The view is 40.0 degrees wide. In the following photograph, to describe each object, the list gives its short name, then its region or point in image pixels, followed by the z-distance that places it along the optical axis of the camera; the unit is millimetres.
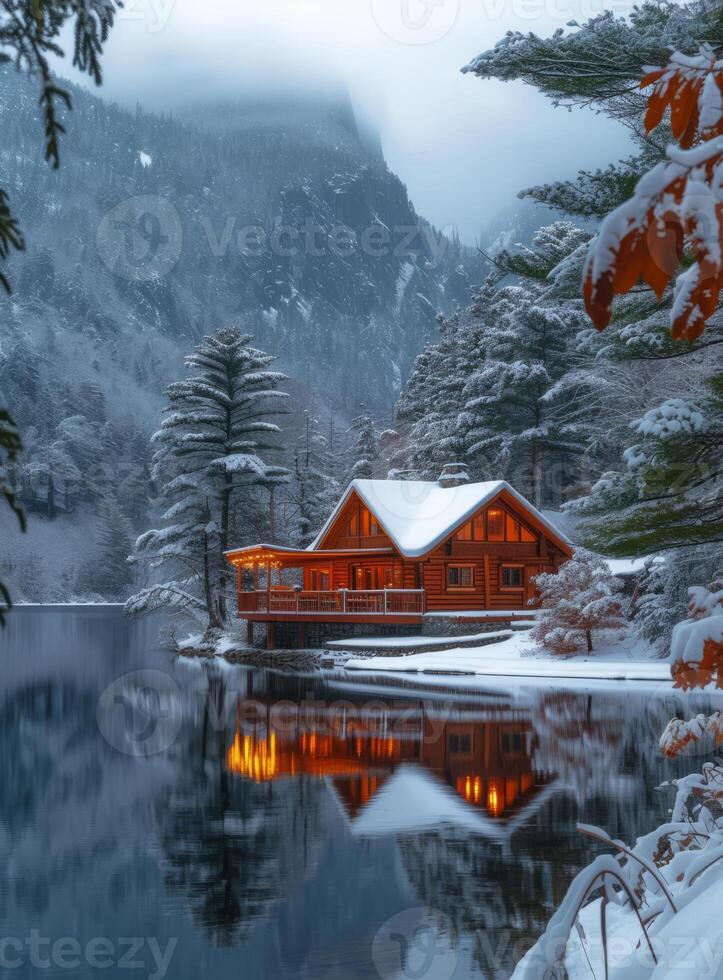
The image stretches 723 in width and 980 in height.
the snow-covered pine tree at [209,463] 48688
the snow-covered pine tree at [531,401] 52719
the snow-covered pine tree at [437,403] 57875
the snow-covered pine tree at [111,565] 119438
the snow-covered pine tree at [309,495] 61688
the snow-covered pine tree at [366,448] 67375
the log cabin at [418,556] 40906
